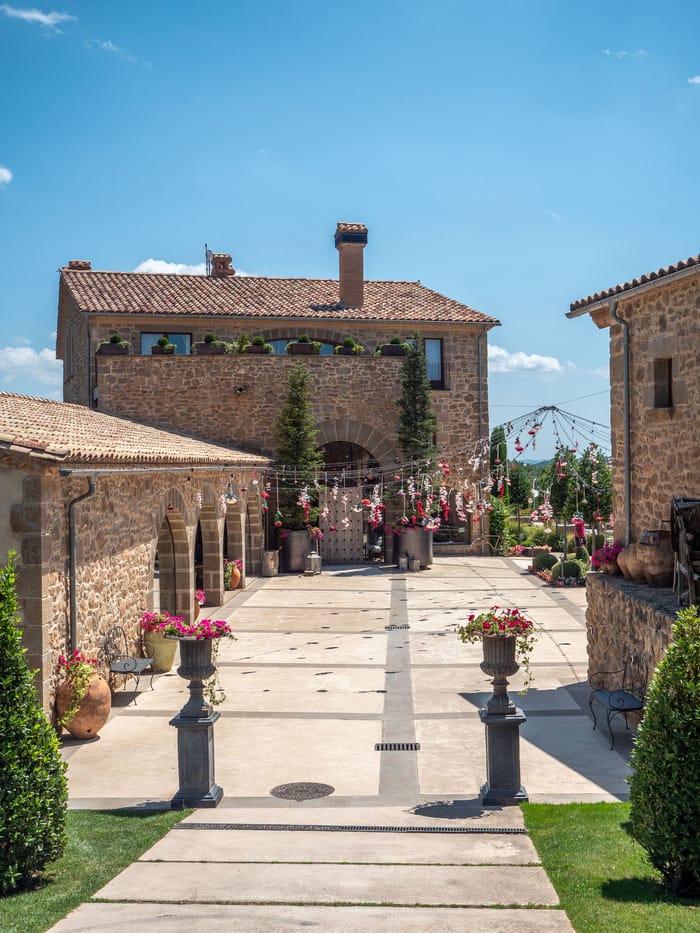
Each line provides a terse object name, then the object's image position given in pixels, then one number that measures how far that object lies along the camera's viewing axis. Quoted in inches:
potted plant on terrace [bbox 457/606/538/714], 307.9
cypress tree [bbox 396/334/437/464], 1026.7
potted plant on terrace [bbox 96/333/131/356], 1011.9
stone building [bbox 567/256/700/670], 406.3
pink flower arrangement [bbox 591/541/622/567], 464.4
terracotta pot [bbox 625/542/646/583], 427.8
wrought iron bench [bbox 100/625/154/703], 447.2
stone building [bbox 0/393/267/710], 369.7
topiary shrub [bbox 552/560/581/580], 849.5
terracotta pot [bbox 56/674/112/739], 392.5
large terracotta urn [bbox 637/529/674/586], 412.8
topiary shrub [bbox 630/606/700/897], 206.4
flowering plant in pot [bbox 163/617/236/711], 319.9
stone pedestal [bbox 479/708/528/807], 305.9
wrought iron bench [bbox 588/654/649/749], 373.4
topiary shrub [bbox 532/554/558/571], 893.2
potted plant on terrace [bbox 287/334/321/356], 1039.6
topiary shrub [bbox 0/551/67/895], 219.1
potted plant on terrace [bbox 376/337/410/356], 1065.5
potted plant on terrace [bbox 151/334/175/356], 1024.2
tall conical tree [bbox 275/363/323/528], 985.5
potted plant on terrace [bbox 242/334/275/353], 1032.2
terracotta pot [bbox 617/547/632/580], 442.6
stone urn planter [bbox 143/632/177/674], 509.7
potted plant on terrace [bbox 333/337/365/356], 1053.2
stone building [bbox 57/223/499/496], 1024.2
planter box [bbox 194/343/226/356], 1023.4
